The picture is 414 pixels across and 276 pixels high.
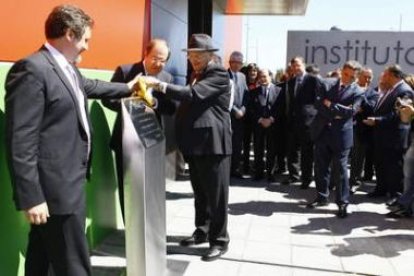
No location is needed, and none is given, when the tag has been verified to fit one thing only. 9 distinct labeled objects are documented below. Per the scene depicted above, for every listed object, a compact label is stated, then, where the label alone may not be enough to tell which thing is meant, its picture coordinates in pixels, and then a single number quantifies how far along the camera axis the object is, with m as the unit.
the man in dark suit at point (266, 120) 7.97
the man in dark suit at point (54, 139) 2.42
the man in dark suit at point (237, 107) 7.71
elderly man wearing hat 4.13
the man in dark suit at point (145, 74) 4.24
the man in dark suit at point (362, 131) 7.68
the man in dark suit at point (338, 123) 5.68
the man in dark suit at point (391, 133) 6.62
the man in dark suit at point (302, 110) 7.31
